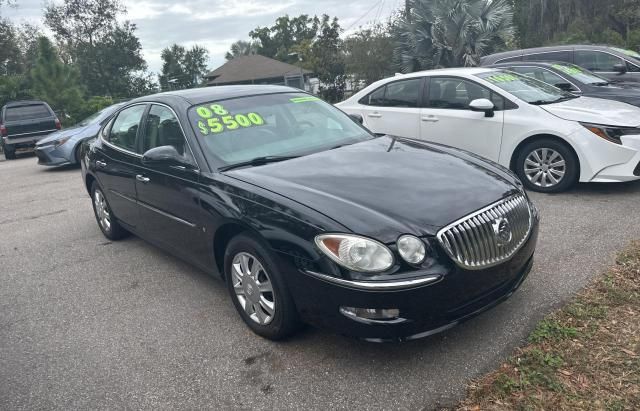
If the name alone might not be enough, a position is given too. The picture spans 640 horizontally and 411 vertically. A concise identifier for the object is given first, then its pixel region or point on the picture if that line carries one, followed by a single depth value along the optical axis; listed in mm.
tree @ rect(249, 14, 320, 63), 67625
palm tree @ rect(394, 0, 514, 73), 17312
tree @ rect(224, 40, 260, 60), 85169
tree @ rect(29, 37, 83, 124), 22891
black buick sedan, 2752
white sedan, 5691
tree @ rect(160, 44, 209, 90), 58438
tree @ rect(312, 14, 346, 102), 26578
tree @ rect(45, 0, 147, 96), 37062
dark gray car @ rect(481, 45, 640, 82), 9930
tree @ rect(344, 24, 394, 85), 24141
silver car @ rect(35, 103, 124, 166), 11461
